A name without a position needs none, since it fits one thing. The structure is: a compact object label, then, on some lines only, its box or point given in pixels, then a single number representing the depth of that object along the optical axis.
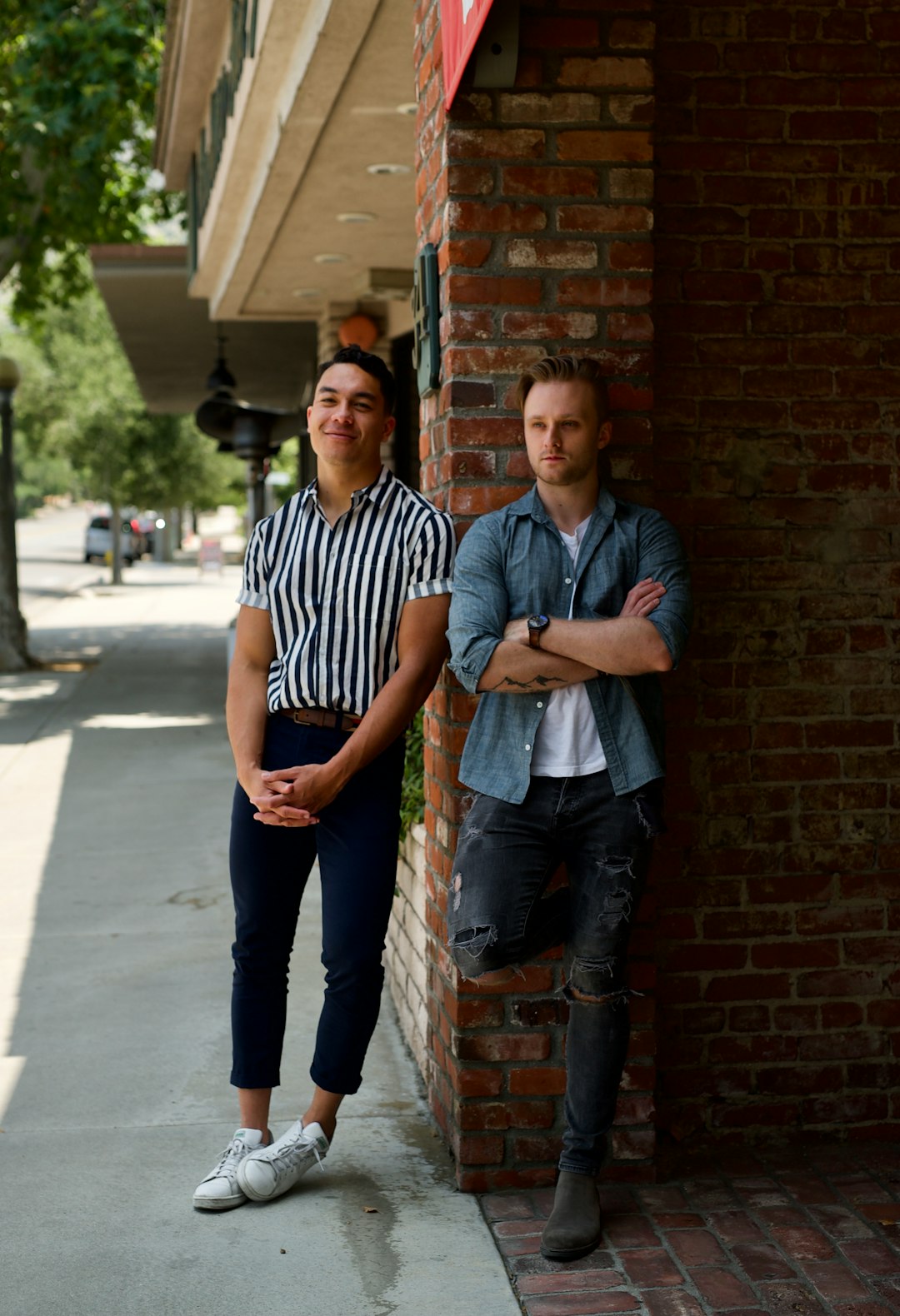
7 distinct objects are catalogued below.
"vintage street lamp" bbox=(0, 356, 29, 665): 16.09
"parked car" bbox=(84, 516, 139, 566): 46.34
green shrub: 4.78
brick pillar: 3.45
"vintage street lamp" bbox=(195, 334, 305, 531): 11.63
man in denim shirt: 3.15
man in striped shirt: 3.40
